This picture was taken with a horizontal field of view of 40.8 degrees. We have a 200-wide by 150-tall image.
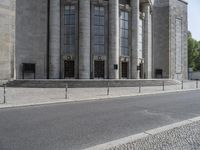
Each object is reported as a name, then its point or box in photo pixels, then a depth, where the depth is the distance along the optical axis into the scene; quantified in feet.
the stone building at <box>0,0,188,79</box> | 105.09
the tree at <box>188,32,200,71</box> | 258.16
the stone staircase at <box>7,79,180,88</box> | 90.02
